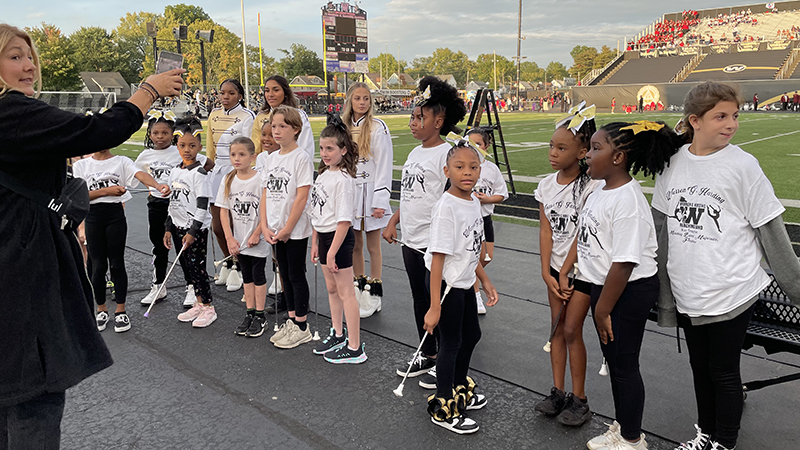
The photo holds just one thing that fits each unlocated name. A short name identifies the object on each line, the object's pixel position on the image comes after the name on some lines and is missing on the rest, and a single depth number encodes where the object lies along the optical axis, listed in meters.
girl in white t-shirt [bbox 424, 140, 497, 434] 2.96
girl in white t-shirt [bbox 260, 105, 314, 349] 4.19
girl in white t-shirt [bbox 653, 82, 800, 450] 2.45
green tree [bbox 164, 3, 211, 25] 91.34
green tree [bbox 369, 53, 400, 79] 139.12
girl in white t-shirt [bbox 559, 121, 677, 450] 2.55
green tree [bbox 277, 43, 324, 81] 88.50
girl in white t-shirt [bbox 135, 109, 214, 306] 5.14
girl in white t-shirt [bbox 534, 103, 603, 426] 2.97
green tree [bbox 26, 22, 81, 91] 56.91
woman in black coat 1.96
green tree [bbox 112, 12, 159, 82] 84.06
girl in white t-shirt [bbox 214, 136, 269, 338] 4.47
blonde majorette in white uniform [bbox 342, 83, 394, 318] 4.75
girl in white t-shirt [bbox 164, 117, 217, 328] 4.79
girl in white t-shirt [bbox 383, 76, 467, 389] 3.70
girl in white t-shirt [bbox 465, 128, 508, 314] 4.40
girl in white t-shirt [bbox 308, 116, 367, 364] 3.88
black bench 2.69
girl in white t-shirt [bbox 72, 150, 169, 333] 4.63
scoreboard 34.12
